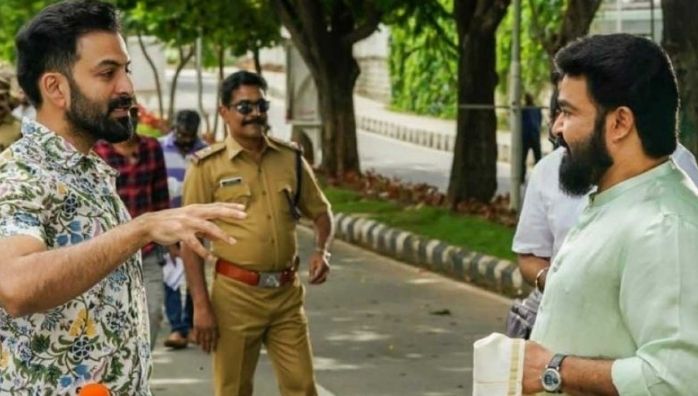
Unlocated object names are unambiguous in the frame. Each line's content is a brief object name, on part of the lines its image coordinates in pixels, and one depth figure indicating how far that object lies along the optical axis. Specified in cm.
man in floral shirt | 379
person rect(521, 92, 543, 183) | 2352
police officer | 732
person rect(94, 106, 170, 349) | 927
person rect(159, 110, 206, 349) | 1127
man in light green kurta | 359
